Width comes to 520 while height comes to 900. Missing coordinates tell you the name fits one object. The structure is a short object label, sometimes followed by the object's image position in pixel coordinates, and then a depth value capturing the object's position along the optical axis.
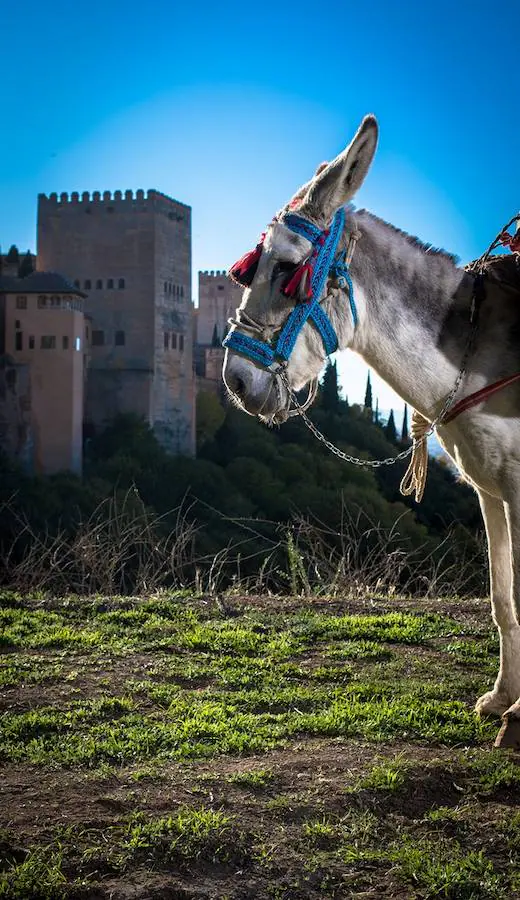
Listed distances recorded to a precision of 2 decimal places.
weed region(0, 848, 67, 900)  2.31
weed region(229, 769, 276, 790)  2.90
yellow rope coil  3.36
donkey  2.83
